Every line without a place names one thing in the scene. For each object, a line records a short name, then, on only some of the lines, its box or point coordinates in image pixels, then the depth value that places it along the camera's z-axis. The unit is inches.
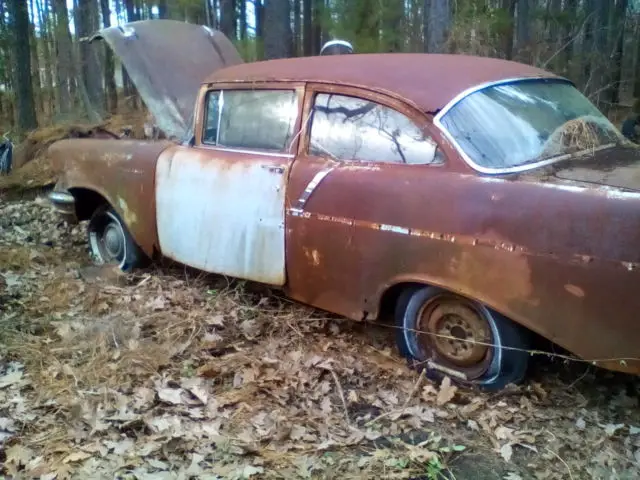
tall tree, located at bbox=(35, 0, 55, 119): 878.4
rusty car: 120.9
